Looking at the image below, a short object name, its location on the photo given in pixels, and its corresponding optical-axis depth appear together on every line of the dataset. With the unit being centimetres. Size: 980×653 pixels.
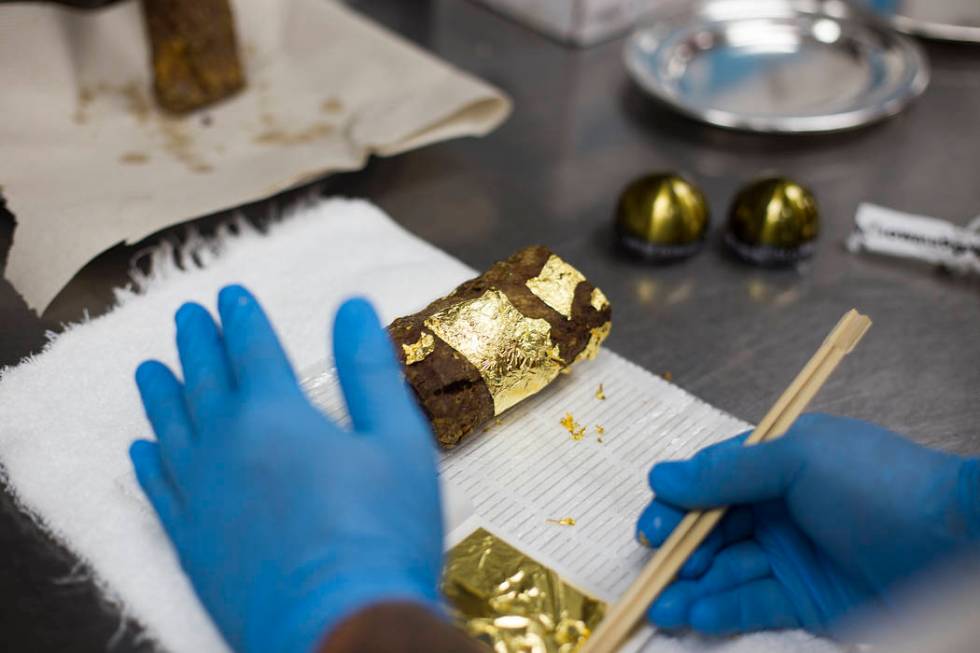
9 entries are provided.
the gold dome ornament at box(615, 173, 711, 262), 63
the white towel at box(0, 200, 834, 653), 51
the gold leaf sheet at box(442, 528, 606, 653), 50
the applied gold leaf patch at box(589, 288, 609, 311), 57
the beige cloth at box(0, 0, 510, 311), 62
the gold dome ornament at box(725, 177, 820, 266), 62
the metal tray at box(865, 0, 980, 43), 79
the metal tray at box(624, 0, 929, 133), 71
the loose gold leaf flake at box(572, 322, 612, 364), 57
